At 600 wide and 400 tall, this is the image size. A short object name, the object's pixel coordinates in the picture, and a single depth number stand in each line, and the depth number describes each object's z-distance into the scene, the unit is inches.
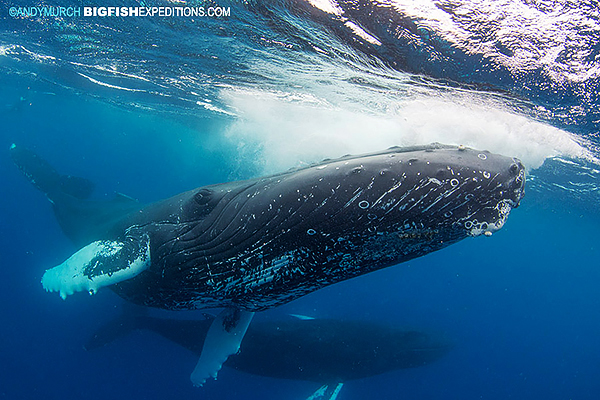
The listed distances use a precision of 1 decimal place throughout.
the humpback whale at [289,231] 102.0
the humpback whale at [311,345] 448.8
